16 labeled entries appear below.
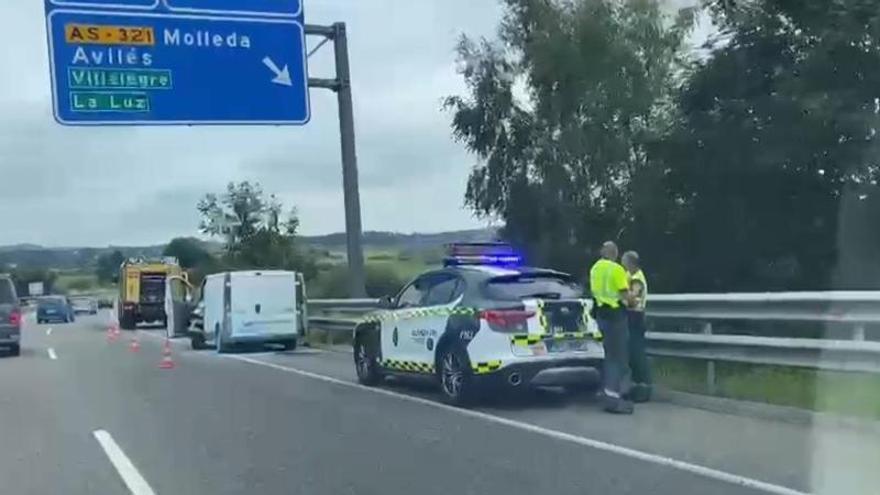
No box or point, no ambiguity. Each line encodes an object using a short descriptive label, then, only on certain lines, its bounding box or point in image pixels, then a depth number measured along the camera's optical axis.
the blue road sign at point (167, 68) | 18.67
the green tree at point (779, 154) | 22.08
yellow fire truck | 49.09
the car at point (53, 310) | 64.62
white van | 25.58
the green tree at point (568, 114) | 29.53
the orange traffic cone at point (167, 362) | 21.97
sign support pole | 23.69
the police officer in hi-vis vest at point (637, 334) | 13.05
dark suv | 26.67
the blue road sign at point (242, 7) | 18.86
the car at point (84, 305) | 87.19
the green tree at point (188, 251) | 62.16
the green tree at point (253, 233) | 47.66
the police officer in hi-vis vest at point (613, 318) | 12.45
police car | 12.87
